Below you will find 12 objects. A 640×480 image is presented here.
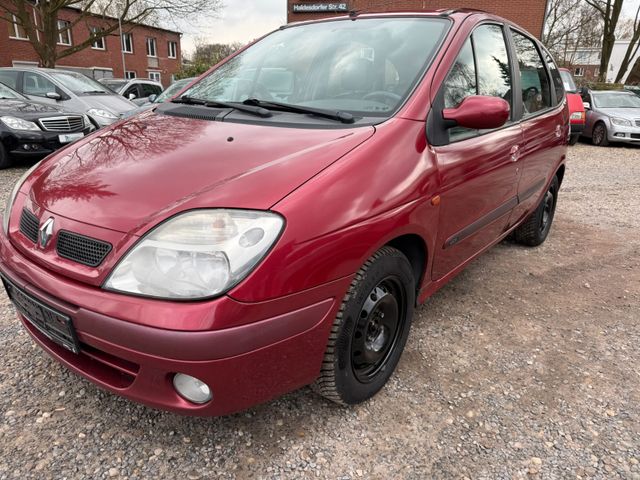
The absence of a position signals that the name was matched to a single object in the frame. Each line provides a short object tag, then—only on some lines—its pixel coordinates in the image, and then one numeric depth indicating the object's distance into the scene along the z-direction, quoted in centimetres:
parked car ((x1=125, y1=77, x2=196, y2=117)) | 667
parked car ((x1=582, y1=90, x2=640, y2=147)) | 1070
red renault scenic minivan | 141
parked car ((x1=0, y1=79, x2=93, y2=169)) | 618
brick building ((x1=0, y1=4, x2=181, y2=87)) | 2756
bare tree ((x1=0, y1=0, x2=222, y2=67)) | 1891
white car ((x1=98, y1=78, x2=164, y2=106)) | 1269
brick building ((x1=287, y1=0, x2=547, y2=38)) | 2109
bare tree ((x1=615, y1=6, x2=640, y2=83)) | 2623
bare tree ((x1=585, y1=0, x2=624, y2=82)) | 2330
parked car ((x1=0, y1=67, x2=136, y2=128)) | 746
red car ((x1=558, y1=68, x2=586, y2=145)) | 1003
